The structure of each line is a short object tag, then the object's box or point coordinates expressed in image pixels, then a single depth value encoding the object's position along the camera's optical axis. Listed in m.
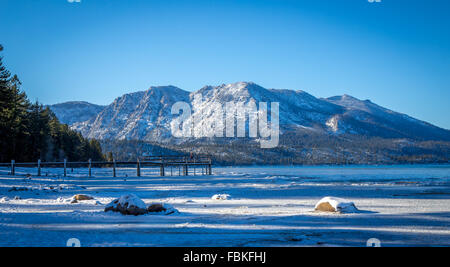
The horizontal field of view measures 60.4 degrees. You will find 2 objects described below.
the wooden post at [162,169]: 51.04
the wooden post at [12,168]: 31.37
